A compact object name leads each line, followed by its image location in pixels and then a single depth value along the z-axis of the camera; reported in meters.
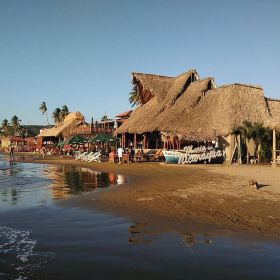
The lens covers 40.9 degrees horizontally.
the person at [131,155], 30.84
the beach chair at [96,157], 33.53
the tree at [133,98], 65.10
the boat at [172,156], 27.61
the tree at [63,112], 100.88
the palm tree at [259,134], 26.90
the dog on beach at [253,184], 12.78
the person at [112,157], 31.24
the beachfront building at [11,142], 79.36
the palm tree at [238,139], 27.03
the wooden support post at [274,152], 23.45
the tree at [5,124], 121.03
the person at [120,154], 29.80
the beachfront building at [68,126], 55.66
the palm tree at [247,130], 26.53
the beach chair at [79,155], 36.48
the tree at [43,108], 115.24
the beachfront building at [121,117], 46.78
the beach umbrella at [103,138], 35.06
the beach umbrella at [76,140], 37.91
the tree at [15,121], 119.69
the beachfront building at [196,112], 27.42
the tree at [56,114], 106.34
